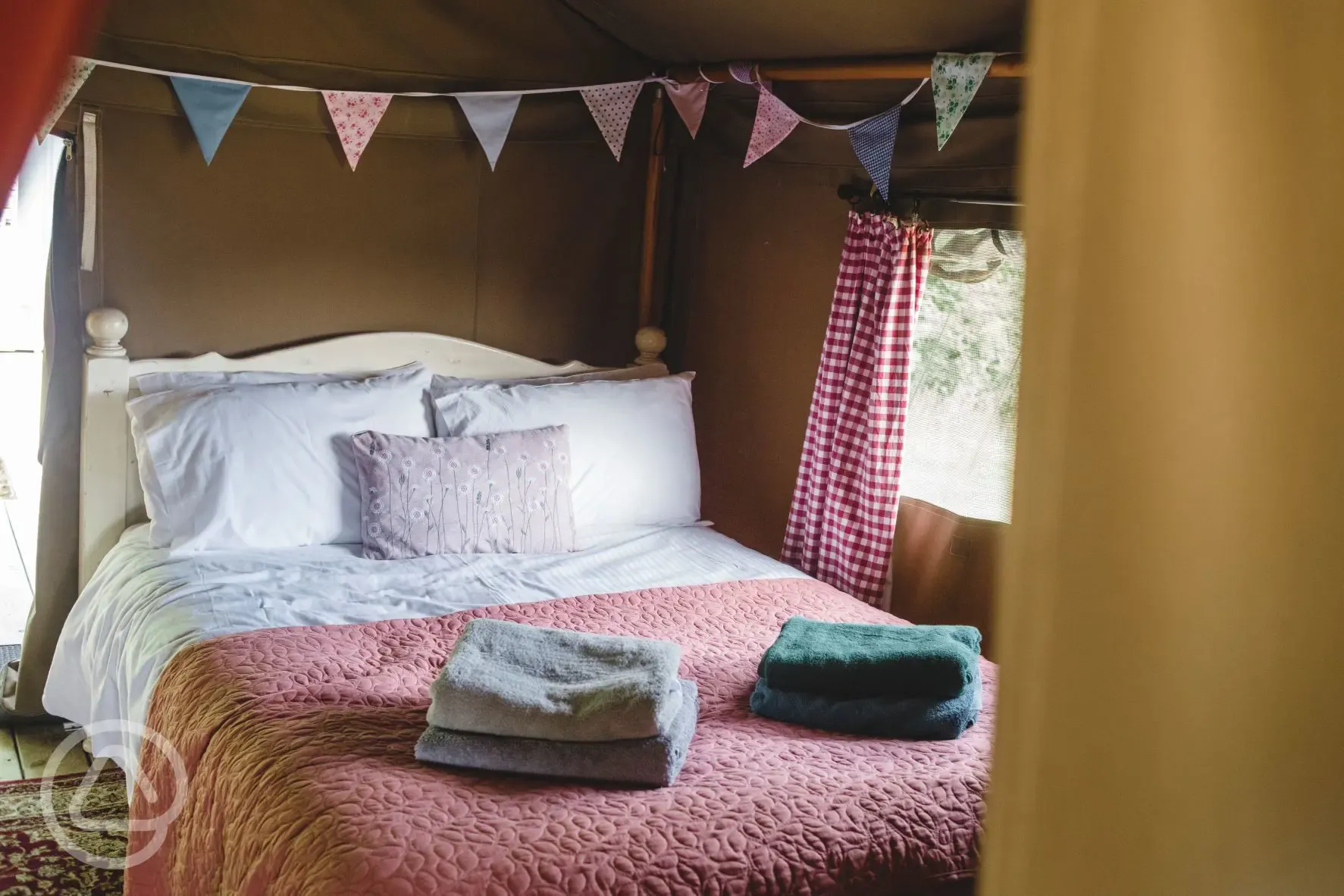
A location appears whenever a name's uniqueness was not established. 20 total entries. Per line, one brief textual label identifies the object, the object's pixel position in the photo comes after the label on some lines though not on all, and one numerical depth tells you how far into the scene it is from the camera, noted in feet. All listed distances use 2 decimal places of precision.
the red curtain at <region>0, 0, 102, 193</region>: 1.63
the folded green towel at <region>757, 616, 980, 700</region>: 6.53
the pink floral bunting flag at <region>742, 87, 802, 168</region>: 10.00
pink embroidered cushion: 9.09
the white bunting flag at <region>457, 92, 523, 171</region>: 10.50
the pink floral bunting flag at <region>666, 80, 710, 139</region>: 10.89
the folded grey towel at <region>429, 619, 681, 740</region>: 5.74
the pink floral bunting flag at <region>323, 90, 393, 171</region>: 9.95
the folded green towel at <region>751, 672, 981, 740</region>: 6.47
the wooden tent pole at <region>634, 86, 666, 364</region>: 11.57
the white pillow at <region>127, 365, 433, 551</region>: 8.80
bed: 5.12
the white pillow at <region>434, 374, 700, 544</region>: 10.07
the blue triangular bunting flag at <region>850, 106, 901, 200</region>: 9.20
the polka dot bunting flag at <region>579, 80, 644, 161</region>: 10.96
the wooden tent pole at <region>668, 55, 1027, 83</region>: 7.90
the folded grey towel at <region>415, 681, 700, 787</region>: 5.70
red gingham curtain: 9.38
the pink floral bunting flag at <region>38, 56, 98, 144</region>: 8.59
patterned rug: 7.71
